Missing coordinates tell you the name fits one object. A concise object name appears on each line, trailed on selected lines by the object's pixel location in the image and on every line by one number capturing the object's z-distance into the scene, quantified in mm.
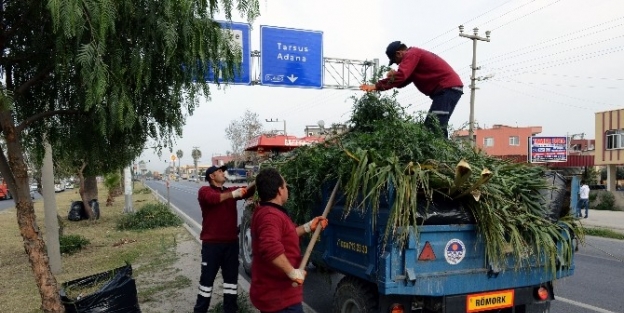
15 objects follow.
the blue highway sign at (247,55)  10880
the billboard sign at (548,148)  21859
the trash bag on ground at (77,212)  15711
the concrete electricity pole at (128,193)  17214
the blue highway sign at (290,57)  12562
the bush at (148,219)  13422
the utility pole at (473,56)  23734
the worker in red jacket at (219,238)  5070
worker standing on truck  5039
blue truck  3539
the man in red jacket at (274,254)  2961
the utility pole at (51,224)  7781
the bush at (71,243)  9852
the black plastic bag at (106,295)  4219
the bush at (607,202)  25978
